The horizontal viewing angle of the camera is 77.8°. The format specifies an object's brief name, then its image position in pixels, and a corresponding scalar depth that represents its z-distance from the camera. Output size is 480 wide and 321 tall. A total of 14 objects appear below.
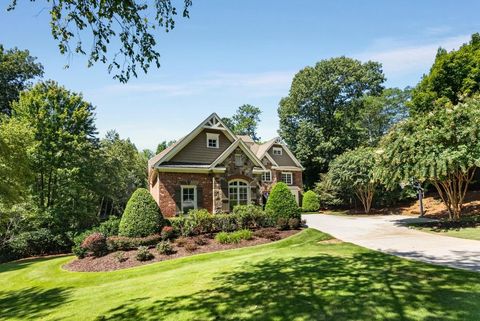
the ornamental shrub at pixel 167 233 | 14.05
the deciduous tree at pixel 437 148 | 13.30
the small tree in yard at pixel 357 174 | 25.44
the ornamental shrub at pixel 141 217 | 14.02
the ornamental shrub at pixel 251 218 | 15.90
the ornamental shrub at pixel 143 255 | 11.89
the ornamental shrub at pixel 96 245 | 13.05
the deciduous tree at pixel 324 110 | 37.44
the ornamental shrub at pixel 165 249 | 12.41
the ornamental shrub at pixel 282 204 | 16.34
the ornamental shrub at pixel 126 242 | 13.37
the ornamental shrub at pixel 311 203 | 30.61
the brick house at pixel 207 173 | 19.41
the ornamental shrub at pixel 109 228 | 16.33
